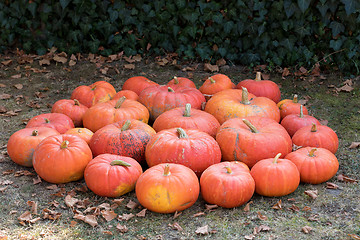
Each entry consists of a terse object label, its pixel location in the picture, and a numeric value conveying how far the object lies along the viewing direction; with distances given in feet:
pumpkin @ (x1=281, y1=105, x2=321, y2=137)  15.07
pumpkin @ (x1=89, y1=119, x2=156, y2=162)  13.38
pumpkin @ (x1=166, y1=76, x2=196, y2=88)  17.42
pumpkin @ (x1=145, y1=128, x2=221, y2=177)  12.48
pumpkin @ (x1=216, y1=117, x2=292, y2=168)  13.06
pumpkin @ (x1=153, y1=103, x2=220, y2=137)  14.17
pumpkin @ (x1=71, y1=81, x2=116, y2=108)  17.38
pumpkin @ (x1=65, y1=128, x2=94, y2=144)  14.08
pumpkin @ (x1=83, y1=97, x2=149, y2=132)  15.10
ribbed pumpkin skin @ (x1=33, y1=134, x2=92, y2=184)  12.54
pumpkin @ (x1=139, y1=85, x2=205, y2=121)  16.08
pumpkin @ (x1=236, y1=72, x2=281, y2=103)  17.56
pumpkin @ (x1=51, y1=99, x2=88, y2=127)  16.31
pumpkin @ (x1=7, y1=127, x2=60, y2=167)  13.57
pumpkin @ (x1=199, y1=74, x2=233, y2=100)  17.75
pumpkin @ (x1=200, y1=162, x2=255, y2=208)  11.27
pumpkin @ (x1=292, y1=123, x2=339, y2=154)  13.89
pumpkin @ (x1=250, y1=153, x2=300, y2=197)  11.79
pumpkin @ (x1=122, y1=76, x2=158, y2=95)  18.38
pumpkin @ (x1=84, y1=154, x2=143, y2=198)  11.91
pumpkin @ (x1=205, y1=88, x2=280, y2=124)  15.18
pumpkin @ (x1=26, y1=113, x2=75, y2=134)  14.94
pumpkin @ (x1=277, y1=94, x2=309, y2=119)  16.19
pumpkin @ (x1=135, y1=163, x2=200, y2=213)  11.07
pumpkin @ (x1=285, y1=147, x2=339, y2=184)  12.52
